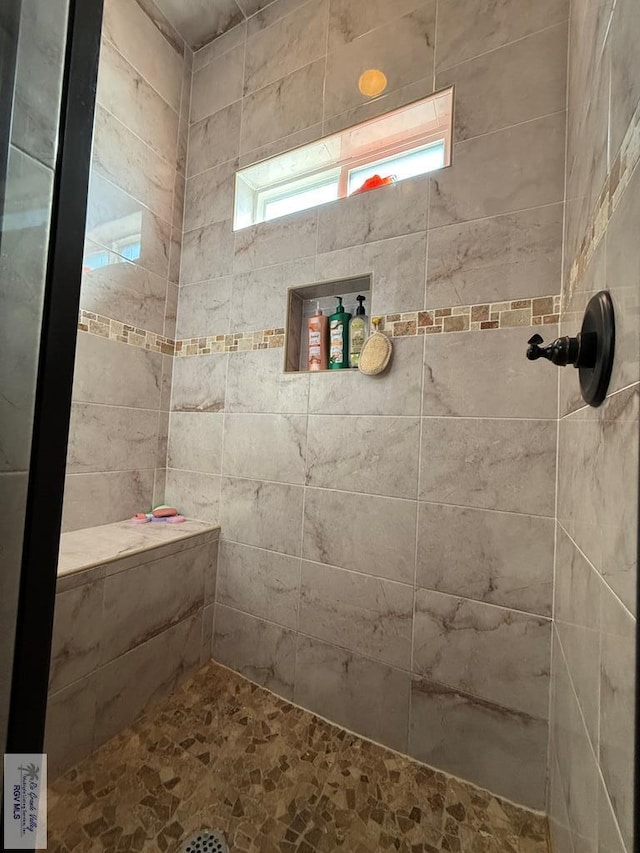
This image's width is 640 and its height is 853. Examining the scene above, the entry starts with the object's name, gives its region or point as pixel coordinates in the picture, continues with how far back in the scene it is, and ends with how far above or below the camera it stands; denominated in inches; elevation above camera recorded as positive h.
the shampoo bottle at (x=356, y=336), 55.1 +16.8
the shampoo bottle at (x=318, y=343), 57.9 +16.1
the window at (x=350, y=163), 53.5 +48.5
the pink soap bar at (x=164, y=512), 65.7 -15.2
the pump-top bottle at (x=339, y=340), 55.8 +16.3
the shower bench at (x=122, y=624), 42.3 -27.6
